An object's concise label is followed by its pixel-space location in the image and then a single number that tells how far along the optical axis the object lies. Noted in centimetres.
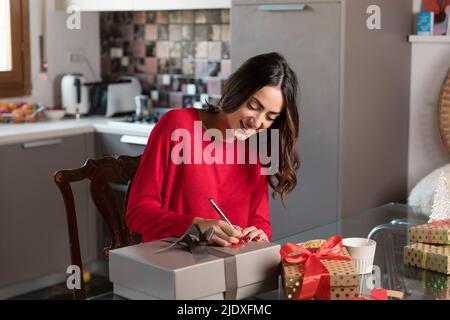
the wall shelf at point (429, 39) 324
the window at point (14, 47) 394
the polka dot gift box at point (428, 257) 169
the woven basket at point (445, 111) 319
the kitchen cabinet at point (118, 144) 363
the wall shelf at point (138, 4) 353
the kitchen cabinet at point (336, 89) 301
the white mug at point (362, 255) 165
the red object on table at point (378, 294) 149
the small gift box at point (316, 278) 145
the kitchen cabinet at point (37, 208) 347
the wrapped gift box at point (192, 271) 139
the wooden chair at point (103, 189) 214
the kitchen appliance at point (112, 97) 409
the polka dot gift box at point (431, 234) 177
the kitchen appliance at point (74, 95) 405
